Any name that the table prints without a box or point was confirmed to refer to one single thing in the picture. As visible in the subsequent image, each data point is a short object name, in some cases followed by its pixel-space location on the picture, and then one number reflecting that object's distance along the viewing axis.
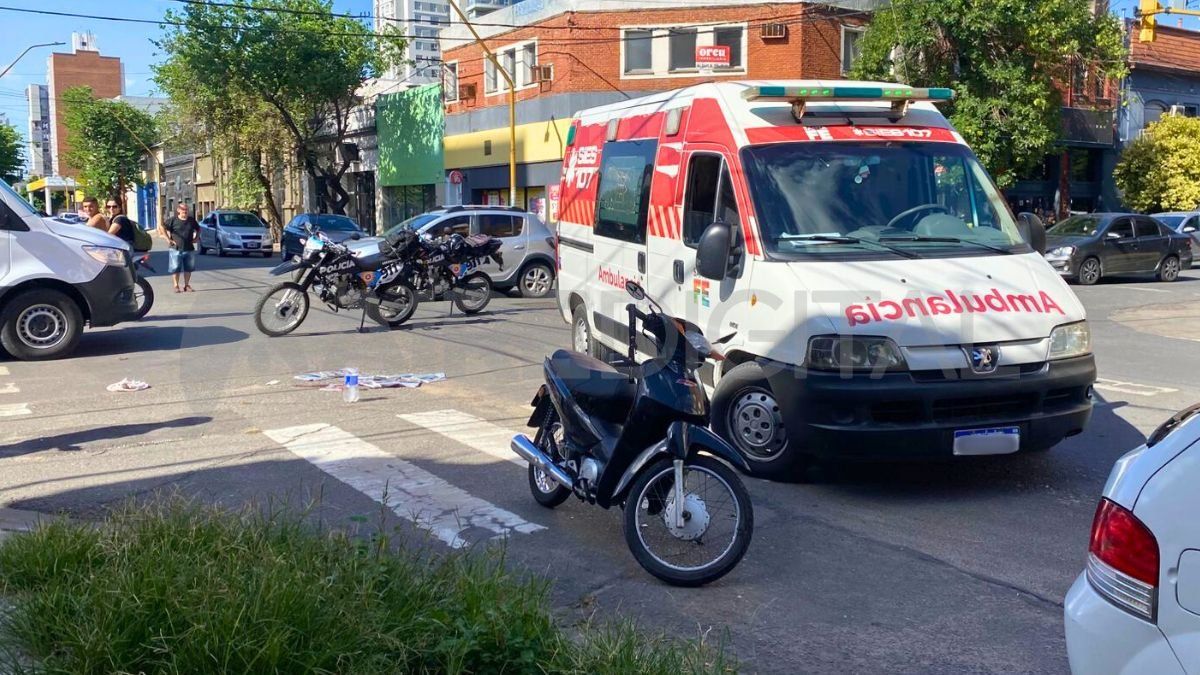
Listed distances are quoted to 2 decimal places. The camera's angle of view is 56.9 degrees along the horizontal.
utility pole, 30.61
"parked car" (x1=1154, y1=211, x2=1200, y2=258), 28.23
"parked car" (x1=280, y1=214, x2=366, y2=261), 30.14
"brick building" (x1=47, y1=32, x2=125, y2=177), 132.25
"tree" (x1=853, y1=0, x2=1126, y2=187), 26.78
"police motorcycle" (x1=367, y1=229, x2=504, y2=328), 14.55
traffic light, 20.44
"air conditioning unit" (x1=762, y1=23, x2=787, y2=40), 31.06
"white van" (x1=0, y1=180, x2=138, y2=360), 11.80
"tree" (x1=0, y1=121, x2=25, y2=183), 81.06
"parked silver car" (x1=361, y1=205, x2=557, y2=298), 19.58
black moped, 5.14
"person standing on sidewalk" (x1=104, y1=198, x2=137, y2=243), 16.86
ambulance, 6.20
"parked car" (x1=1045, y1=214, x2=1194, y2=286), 23.23
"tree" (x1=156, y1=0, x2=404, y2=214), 38.59
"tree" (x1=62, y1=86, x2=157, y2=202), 70.75
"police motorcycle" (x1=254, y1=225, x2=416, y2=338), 13.84
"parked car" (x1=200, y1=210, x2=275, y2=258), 36.31
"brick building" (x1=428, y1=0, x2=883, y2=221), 31.34
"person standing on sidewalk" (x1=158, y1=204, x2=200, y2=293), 20.27
